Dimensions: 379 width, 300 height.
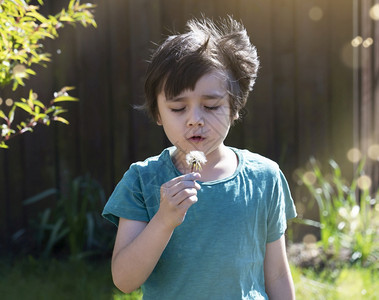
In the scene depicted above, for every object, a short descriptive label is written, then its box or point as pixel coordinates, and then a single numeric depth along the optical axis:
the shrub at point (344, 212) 3.86
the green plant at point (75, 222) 4.05
